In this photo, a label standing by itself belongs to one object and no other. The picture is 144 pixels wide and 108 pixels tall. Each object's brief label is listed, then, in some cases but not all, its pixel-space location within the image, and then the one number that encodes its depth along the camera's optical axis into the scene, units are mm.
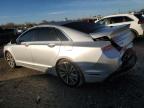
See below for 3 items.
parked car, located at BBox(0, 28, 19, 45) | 6845
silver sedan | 2330
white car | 5367
